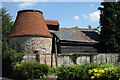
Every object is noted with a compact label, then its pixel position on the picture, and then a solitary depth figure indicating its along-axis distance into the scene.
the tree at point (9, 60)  16.78
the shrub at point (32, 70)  14.59
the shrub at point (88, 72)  8.52
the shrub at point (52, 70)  16.67
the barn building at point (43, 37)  21.67
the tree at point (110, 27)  25.30
